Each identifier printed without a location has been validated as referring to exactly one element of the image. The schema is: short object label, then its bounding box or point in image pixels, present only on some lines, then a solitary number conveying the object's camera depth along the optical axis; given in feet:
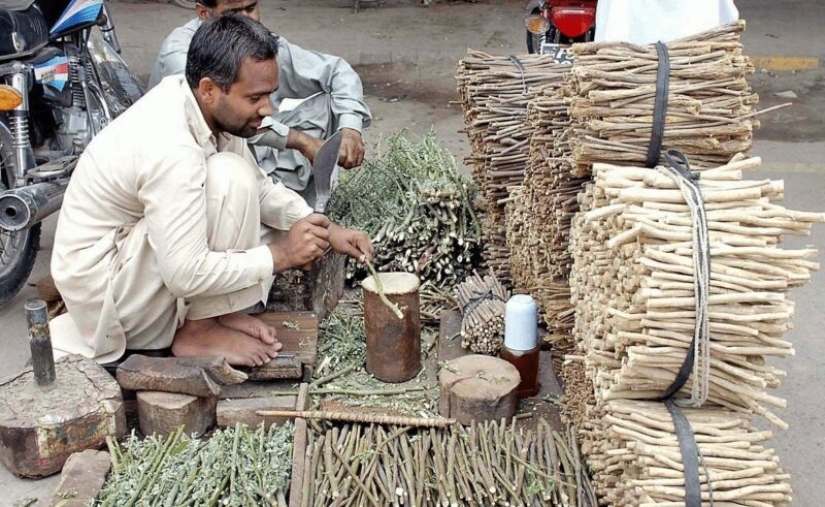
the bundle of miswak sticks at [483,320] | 11.76
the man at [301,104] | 14.14
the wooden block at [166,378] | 10.44
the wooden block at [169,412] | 10.43
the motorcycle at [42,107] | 13.82
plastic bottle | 11.00
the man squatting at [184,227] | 10.23
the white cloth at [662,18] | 12.55
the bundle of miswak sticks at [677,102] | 9.04
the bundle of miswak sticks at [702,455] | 7.54
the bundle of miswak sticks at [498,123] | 13.62
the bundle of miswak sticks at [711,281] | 7.54
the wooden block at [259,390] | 11.08
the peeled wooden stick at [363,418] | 10.20
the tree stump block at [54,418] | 10.02
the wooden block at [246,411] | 10.63
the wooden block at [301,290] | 12.77
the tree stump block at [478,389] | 10.35
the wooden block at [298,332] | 11.89
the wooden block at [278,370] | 11.25
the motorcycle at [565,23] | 19.34
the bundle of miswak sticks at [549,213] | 10.53
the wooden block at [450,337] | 12.12
